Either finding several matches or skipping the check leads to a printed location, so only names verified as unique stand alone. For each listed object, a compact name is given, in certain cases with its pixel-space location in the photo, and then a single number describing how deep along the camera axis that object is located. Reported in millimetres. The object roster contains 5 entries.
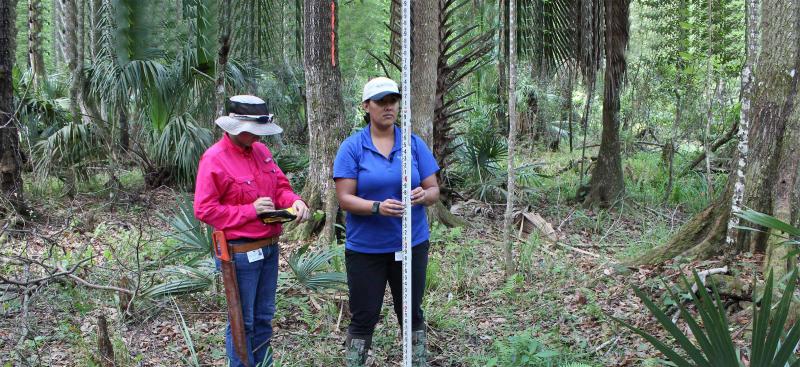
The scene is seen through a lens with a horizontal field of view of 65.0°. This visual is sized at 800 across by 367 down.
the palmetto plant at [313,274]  5160
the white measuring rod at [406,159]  2766
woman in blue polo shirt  3564
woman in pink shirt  3426
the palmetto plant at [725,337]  2123
